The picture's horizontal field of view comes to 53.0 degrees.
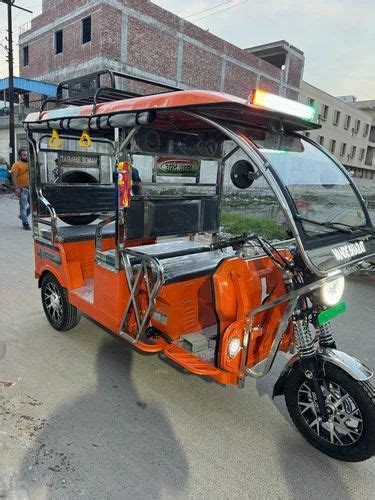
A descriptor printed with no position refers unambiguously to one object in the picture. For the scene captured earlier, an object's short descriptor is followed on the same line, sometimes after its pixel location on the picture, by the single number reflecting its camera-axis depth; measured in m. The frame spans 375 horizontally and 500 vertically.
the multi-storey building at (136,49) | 20.33
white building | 37.12
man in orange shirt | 8.98
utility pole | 19.02
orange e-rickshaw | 2.35
